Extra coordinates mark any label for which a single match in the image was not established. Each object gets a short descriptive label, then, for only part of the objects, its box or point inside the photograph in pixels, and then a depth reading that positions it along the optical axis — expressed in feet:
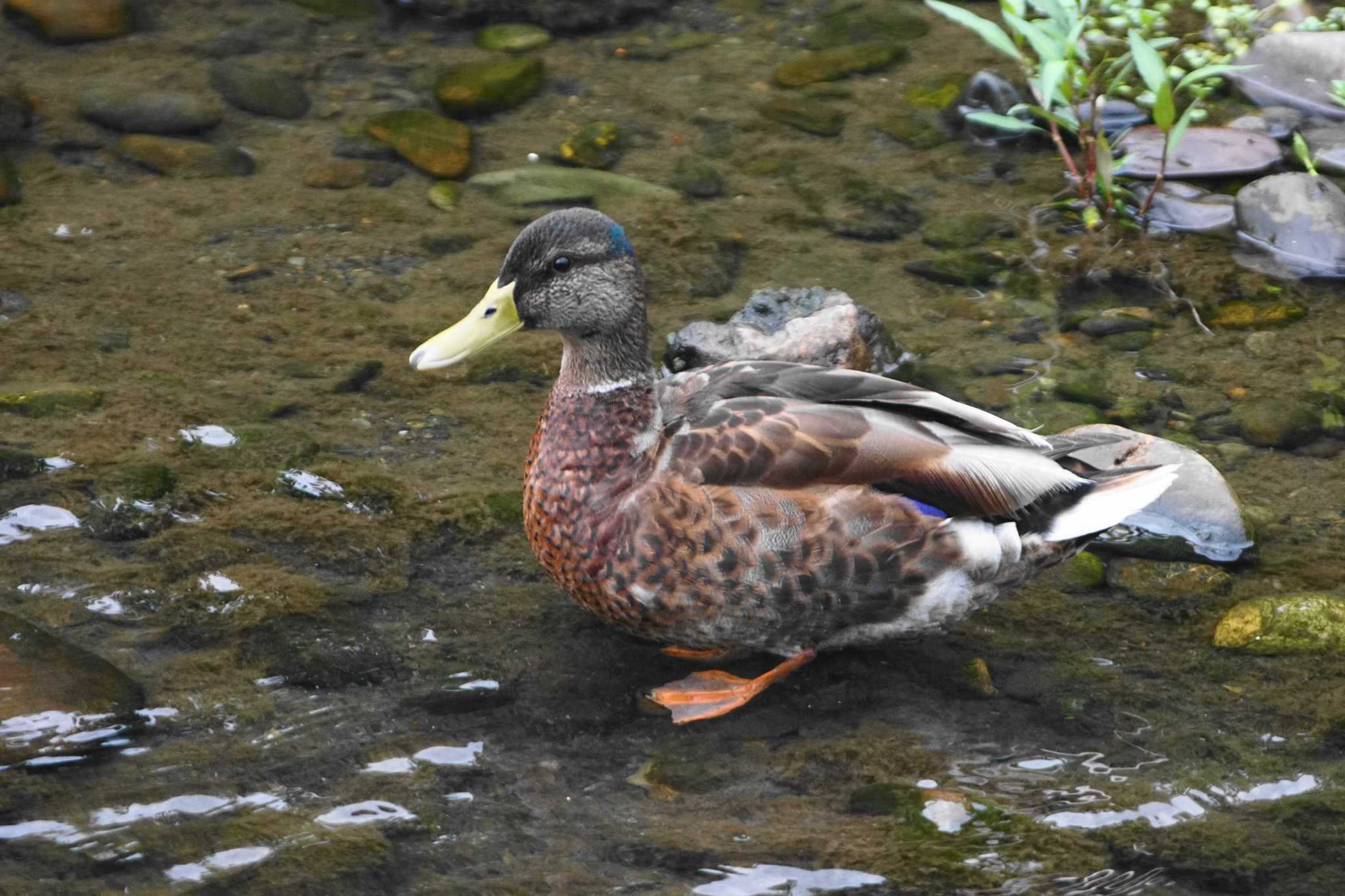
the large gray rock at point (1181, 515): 28.25
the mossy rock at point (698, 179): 41.16
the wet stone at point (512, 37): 48.44
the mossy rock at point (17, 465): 28.19
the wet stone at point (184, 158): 40.91
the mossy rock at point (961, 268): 37.63
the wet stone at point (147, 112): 42.32
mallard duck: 23.57
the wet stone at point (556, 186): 40.14
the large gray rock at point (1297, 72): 44.62
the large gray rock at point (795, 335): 31.89
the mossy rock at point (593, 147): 42.29
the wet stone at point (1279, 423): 31.55
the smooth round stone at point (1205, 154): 41.32
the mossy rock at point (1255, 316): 35.91
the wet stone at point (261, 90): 44.04
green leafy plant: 36.99
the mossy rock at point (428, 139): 41.45
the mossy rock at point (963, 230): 39.01
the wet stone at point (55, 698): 21.70
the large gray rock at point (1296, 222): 37.76
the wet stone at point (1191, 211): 39.75
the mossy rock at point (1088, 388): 33.01
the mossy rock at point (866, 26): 49.65
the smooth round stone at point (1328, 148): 41.55
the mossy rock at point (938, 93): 45.57
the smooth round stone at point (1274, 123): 43.04
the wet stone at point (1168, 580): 27.45
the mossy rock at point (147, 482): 28.07
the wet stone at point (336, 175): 40.81
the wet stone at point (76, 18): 46.70
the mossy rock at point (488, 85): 44.27
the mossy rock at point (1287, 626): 25.59
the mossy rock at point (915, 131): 43.86
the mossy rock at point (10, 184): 38.91
